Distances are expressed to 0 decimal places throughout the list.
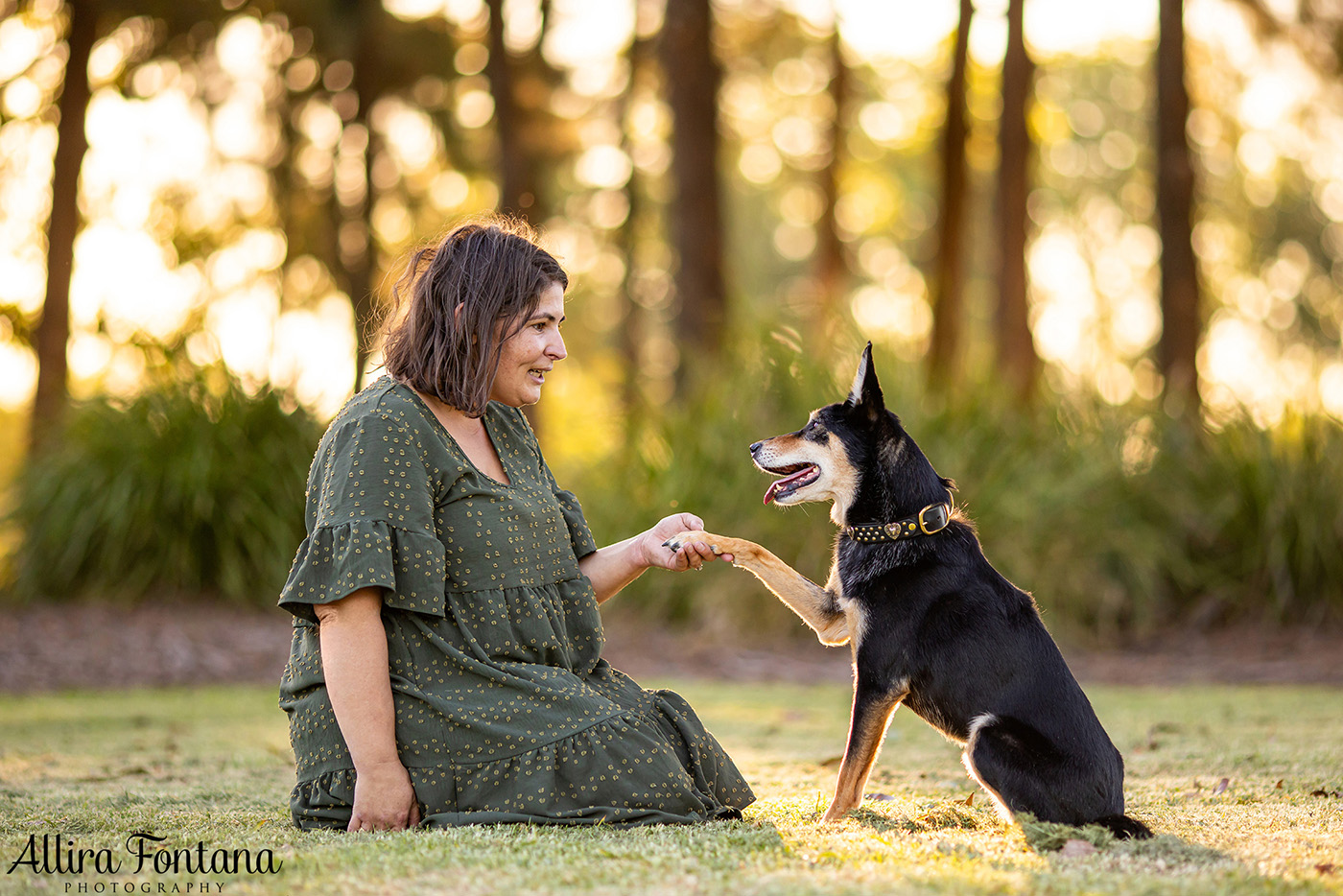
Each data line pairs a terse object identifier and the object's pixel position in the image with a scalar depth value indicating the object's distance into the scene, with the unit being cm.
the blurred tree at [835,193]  2059
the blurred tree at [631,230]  2225
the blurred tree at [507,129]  1590
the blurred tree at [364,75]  1777
